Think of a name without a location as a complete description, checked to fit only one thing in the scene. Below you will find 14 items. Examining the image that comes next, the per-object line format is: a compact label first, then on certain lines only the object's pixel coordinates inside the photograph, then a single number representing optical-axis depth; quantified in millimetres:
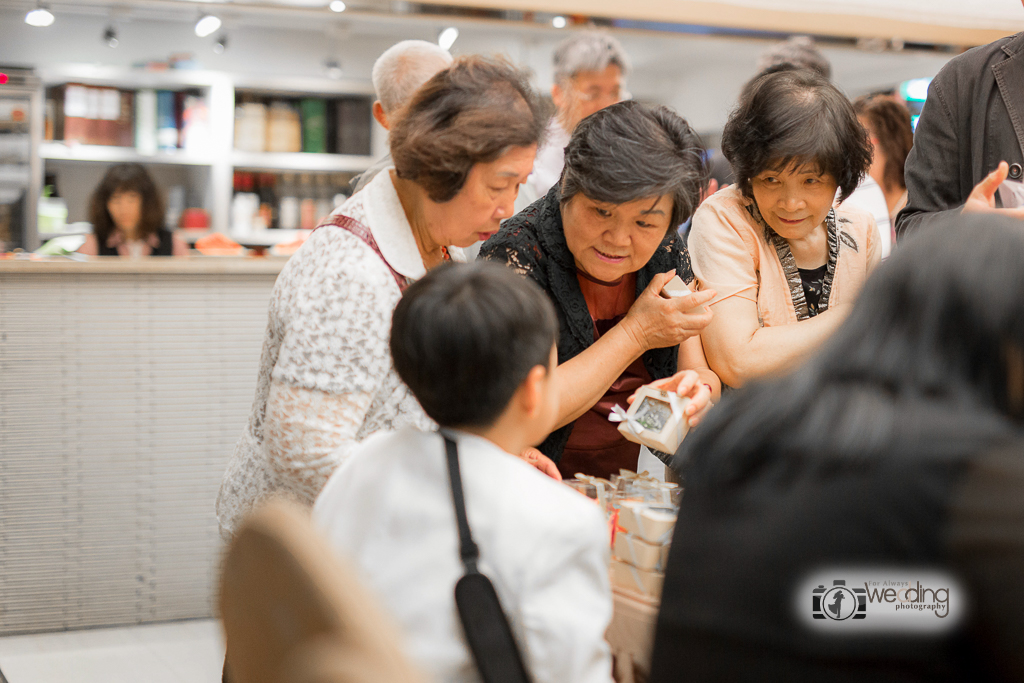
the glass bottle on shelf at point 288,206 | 6664
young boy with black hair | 1081
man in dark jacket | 2029
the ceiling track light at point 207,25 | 6035
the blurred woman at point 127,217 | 5500
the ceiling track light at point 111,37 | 6008
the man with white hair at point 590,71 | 3633
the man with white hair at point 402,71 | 2814
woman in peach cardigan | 1894
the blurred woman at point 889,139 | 3666
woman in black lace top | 1783
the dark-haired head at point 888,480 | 813
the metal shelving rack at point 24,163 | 6129
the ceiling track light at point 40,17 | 5539
